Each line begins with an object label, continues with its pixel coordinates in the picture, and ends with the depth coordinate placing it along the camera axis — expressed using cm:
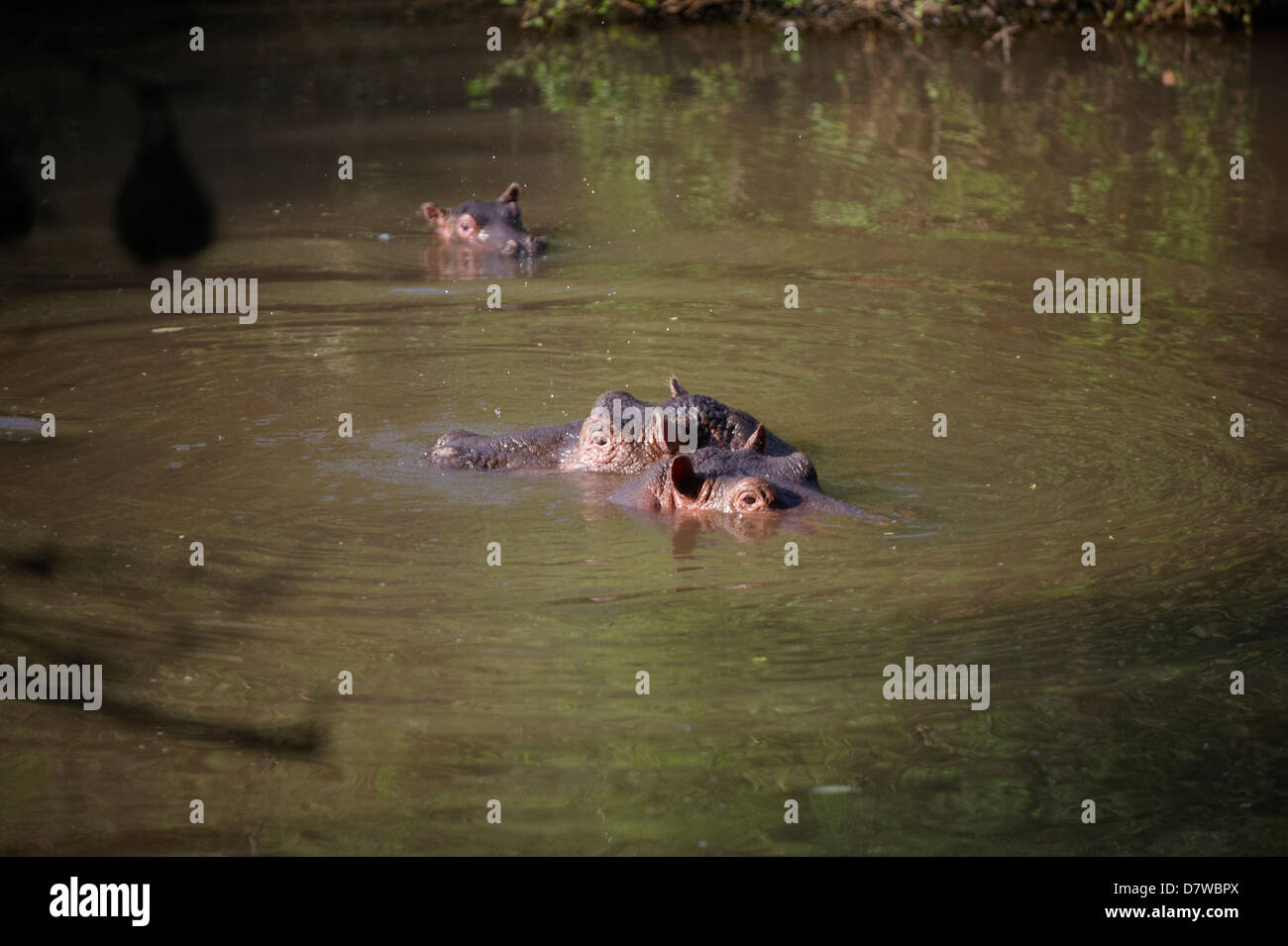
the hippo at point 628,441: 1584
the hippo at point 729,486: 1445
